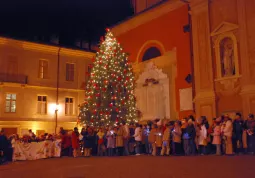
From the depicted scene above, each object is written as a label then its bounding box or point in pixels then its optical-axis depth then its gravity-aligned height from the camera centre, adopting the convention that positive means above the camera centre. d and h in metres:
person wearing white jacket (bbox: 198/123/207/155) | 13.80 -0.54
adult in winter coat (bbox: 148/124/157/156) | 15.36 -0.63
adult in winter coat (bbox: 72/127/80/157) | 17.42 -0.96
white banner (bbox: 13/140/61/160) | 17.22 -1.33
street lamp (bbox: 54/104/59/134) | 29.45 +1.28
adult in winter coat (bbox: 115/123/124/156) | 16.45 -0.72
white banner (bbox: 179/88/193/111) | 19.20 +1.47
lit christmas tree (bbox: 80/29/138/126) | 19.41 +2.14
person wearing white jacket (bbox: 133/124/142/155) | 16.20 -0.56
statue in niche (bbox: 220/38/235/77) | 17.41 +3.59
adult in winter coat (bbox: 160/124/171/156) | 14.79 -0.75
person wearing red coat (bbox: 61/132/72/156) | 18.27 -1.11
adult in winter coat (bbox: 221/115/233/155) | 13.16 -0.44
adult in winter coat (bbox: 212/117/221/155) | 13.41 -0.53
